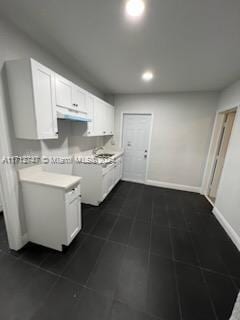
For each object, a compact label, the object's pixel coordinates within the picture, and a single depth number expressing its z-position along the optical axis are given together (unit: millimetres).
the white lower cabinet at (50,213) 1653
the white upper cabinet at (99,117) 2816
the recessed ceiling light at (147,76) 2513
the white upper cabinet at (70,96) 1882
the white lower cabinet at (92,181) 2785
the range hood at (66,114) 1878
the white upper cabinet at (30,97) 1425
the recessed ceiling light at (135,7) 1136
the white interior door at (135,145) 4062
